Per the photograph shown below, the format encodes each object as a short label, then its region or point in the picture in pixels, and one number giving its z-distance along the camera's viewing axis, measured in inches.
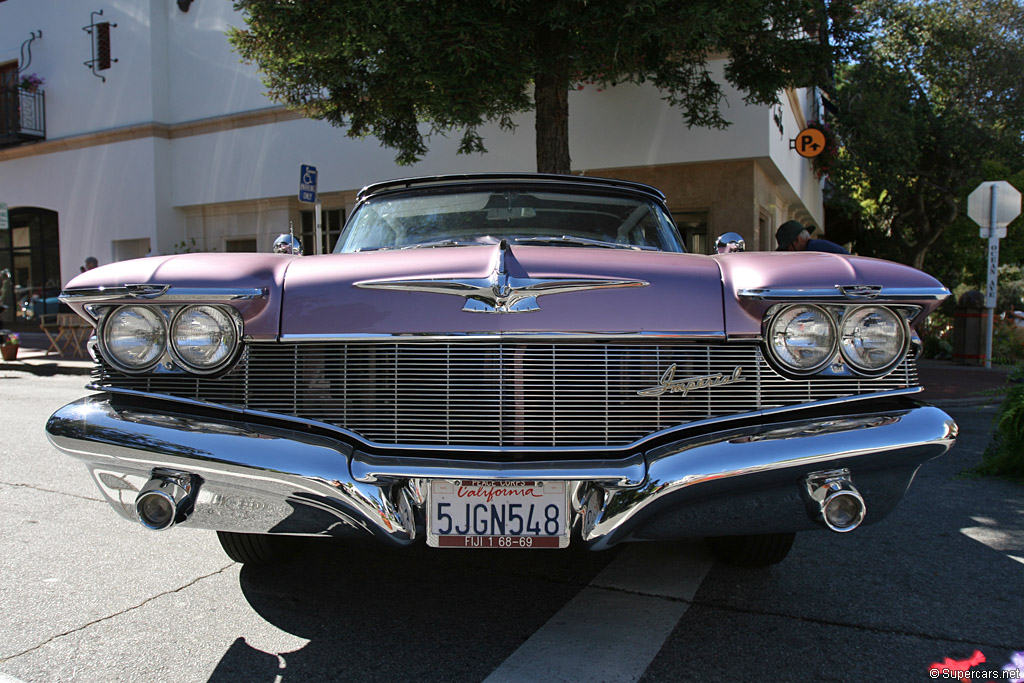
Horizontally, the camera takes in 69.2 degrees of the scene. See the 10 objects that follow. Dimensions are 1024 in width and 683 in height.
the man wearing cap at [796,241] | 213.3
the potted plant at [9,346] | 515.2
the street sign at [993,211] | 406.3
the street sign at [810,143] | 530.3
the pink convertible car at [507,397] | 83.0
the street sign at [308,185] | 379.9
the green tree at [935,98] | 753.6
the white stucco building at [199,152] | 490.3
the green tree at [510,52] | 304.3
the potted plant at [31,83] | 709.3
